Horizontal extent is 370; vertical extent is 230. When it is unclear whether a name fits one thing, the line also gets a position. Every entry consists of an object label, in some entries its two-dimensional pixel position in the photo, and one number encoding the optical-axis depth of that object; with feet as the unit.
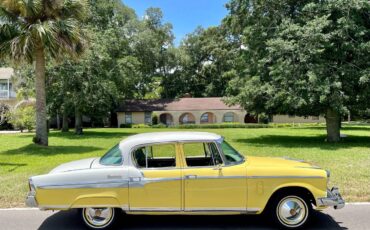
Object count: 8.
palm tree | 59.47
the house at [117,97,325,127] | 177.17
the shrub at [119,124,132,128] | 169.37
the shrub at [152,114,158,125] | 176.35
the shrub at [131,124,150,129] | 163.53
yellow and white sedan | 20.34
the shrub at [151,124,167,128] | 161.99
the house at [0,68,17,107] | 162.69
